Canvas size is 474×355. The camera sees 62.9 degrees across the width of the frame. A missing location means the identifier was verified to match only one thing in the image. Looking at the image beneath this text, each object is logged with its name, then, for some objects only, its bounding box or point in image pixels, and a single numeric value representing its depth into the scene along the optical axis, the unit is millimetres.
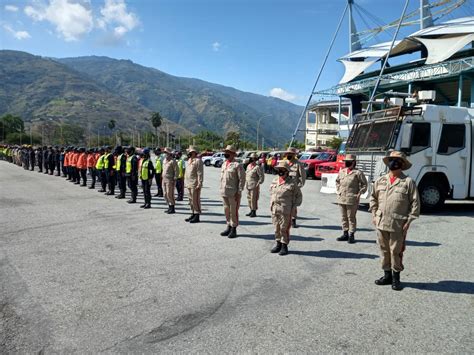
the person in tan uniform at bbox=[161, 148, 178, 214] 10406
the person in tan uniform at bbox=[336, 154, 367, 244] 7629
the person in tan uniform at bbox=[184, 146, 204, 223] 9094
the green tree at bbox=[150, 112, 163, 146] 117750
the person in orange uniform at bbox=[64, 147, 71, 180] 18750
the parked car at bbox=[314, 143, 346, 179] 18728
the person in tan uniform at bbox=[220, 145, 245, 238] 7883
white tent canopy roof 46062
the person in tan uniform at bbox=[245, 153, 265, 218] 10391
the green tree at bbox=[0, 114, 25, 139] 98406
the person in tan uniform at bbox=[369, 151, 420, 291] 4941
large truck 10398
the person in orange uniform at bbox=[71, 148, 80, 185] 17984
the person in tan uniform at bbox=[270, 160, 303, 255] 6430
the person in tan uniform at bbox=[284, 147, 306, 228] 8711
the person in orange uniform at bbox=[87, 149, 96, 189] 16406
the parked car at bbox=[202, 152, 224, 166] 39306
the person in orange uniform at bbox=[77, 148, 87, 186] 17203
